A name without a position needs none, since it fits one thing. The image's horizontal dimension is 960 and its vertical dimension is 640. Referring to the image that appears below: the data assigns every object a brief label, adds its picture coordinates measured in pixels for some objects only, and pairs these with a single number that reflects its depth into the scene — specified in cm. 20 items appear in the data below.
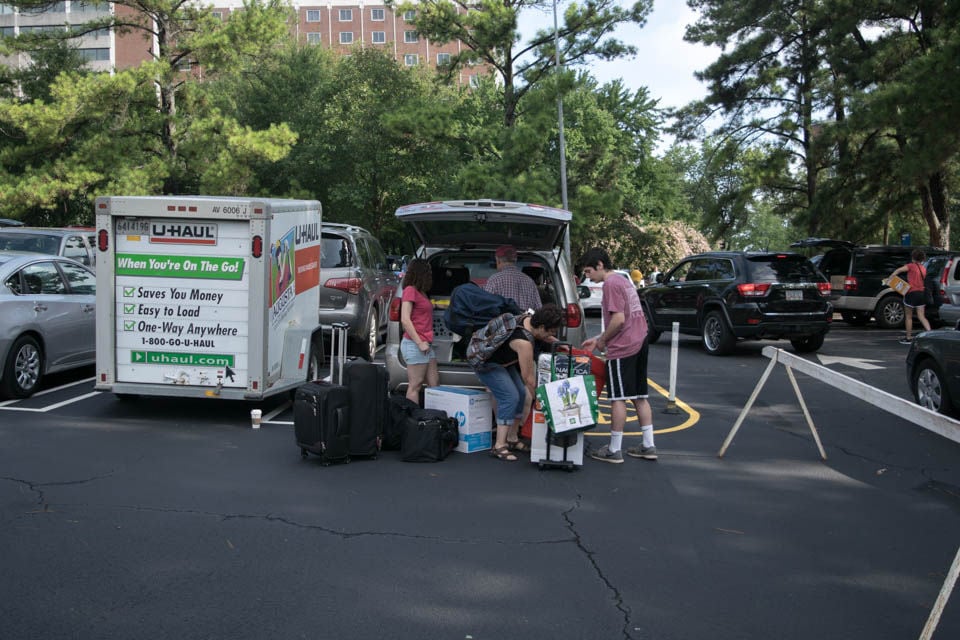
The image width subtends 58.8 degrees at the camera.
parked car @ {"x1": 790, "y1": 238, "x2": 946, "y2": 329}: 1992
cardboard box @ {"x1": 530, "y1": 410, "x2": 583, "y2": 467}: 689
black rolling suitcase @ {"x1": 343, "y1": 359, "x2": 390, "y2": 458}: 700
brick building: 8838
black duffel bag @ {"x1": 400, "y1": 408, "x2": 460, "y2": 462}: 707
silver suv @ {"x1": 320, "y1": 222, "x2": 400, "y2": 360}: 1234
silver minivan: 770
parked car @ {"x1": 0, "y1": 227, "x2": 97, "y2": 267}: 1255
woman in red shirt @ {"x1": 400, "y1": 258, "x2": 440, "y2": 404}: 773
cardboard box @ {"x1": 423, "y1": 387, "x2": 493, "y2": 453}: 744
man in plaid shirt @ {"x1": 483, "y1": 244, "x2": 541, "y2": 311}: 775
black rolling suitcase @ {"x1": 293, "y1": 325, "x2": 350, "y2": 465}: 681
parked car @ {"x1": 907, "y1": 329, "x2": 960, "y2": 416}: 853
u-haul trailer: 817
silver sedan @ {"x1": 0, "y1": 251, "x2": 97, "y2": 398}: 909
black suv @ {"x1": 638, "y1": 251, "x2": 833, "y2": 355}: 1405
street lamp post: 2874
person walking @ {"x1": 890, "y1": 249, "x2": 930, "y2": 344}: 1591
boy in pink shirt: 704
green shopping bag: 658
